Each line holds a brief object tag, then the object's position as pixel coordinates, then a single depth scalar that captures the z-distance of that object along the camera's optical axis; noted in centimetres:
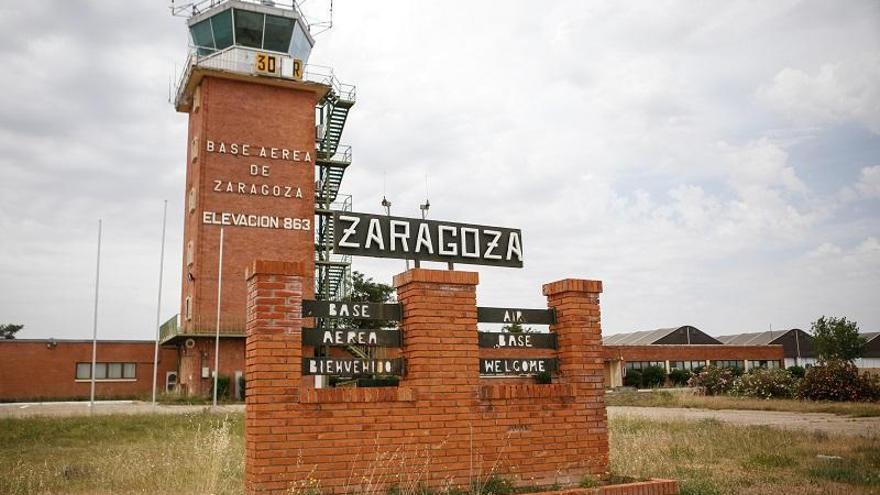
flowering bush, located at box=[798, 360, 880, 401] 2920
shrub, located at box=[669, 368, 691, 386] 5933
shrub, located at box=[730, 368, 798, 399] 3256
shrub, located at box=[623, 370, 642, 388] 5778
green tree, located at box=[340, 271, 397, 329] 5262
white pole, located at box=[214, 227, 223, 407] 3412
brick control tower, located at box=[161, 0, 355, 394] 3916
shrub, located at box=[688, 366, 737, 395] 3697
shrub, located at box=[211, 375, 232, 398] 3812
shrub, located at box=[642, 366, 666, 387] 5775
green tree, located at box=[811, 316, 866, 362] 6197
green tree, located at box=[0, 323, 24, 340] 9269
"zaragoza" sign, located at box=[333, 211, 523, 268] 948
